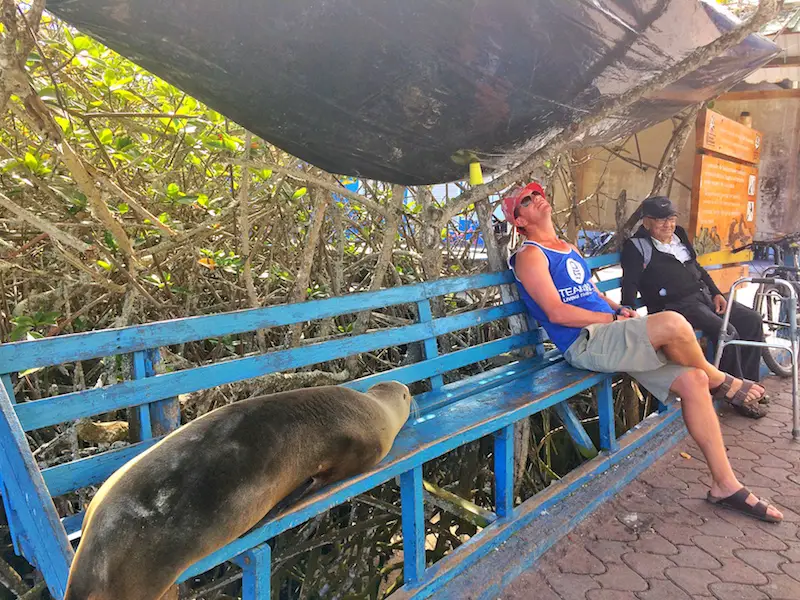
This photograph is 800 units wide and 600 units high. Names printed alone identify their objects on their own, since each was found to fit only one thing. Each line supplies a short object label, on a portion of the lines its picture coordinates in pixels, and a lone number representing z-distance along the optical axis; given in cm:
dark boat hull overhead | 169
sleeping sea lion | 131
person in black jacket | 402
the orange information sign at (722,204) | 443
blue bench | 156
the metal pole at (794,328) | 346
